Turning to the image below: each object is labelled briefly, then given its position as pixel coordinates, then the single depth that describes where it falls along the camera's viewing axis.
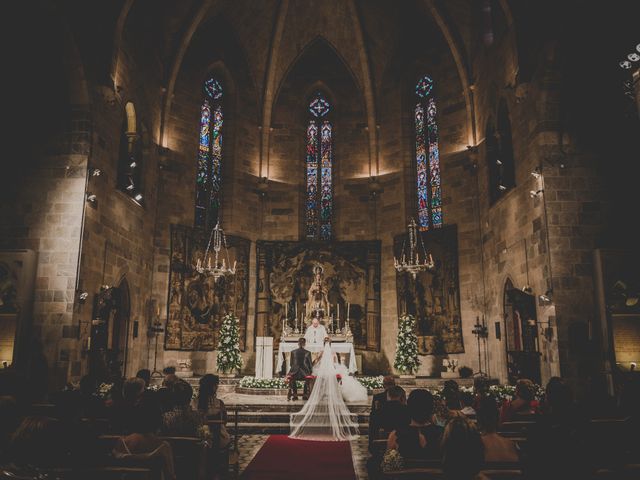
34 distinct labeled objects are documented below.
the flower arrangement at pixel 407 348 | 16.88
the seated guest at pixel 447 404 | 6.32
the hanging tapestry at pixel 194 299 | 18.16
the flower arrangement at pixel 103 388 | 12.76
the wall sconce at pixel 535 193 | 13.15
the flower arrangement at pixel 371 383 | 15.76
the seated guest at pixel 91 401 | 6.99
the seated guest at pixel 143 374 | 8.59
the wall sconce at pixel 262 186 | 21.48
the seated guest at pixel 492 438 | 4.63
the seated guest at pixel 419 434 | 4.85
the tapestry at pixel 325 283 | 20.09
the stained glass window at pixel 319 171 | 22.11
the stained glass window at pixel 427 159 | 19.98
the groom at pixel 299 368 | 13.58
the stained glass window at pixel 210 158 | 20.45
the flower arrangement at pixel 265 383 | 15.42
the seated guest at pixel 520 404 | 7.33
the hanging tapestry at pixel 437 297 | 18.11
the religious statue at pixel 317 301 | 18.97
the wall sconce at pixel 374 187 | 21.28
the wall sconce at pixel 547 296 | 12.52
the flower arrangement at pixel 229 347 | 17.22
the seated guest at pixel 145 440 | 4.59
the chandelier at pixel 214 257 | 19.00
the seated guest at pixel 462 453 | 3.36
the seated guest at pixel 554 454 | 4.17
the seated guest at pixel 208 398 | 6.98
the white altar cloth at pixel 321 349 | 16.53
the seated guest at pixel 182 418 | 5.82
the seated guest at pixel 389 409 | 6.79
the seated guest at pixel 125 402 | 6.44
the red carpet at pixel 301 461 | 7.90
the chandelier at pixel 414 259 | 16.33
